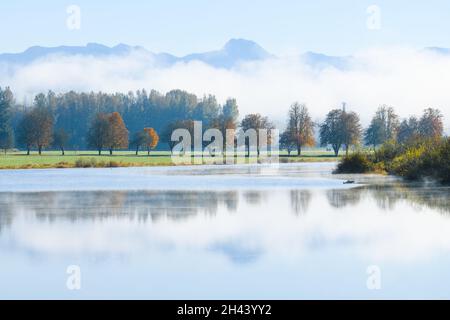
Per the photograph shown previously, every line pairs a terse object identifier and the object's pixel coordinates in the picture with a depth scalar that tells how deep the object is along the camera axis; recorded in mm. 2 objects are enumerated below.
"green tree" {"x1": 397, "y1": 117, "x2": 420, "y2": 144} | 117688
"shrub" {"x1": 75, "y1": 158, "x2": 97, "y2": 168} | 69831
